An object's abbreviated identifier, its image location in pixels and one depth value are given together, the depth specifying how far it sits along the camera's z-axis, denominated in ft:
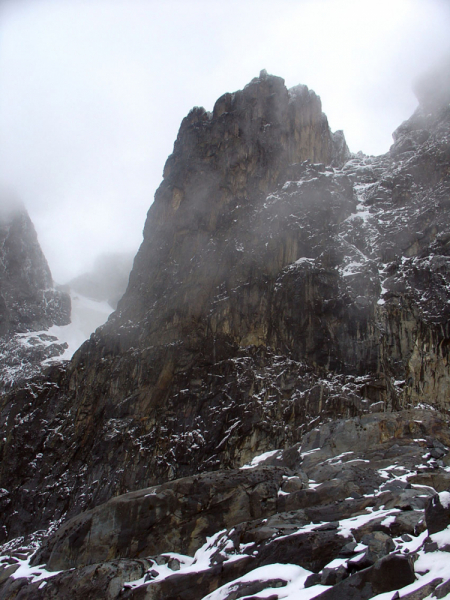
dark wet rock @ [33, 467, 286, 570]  84.64
